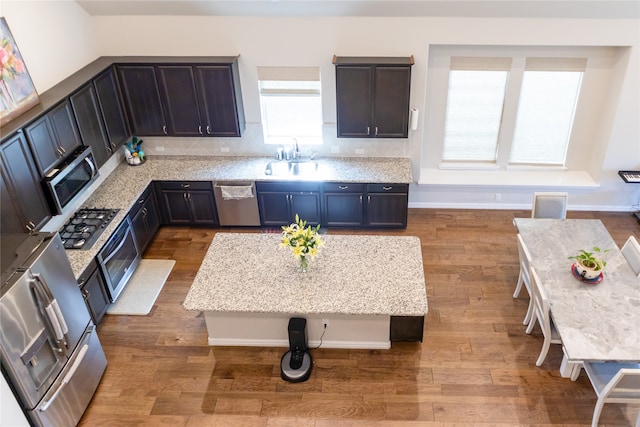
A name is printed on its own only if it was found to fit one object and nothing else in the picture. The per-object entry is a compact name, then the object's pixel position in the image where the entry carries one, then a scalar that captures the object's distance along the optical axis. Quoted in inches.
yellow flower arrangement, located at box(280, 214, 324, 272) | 193.6
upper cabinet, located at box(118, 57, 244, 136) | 258.8
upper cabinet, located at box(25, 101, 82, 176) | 196.1
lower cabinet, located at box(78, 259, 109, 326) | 207.0
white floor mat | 233.8
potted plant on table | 188.9
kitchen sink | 277.0
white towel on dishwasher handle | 272.2
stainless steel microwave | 203.0
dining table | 165.3
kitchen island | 191.6
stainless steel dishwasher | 273.1
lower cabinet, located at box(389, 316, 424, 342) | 204.4
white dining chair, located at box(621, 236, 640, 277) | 200.2
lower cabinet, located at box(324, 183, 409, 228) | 270.2
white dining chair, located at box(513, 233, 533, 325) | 207.3
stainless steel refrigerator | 149.3
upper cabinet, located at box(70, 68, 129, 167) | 231.8
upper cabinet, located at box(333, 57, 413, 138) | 250.4
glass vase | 201.3
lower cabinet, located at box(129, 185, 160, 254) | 257.8
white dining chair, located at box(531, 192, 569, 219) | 239.0
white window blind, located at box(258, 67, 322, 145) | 269.9
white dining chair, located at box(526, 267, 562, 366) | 182.3
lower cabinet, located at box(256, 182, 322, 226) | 272.5
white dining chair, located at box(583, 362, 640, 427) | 156.5
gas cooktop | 217.8
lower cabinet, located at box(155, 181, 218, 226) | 277.3
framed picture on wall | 191.3
